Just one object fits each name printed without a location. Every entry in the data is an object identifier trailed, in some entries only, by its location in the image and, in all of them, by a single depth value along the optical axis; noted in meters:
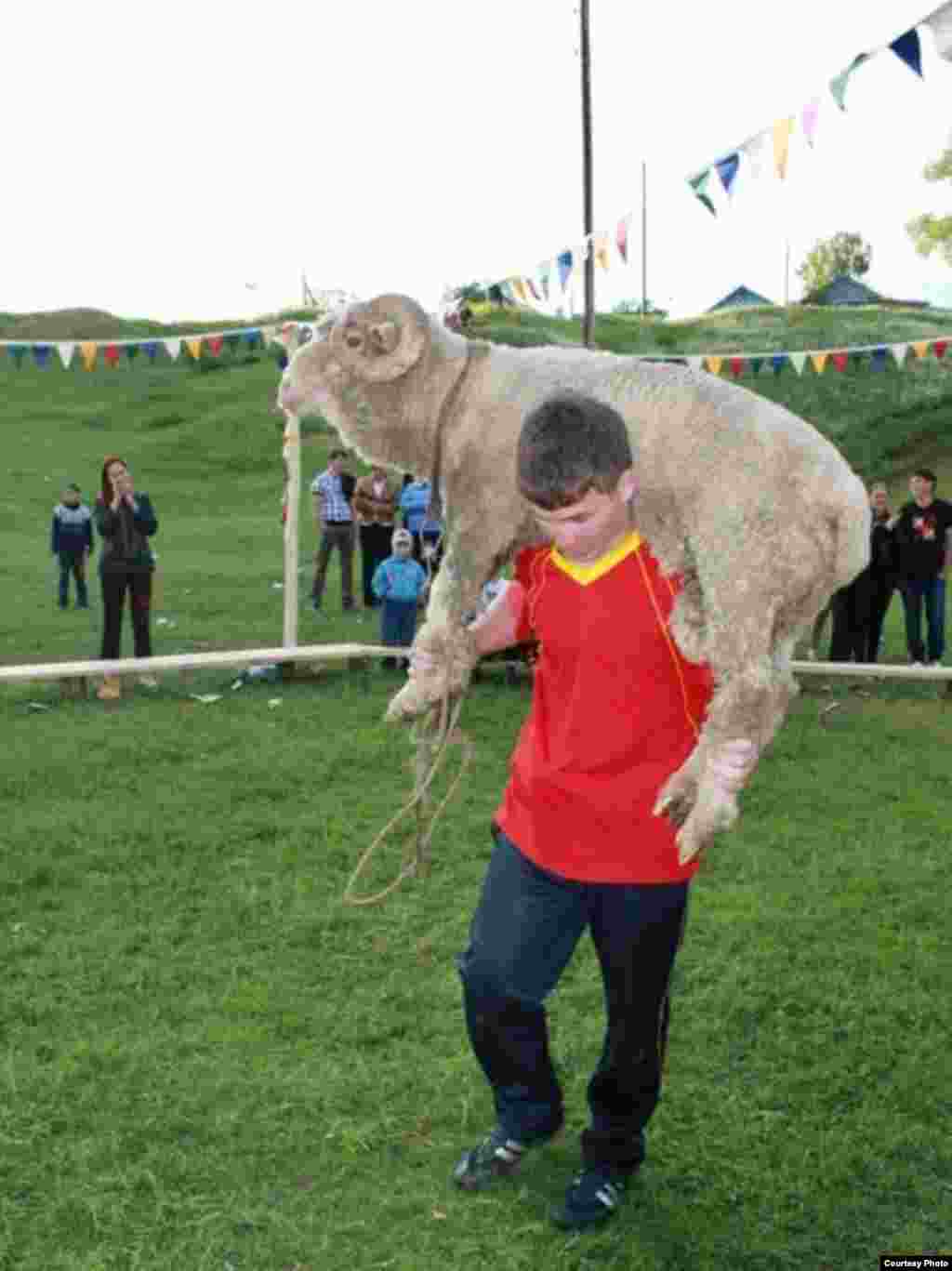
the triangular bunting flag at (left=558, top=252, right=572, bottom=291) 9.27
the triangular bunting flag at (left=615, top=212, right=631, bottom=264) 9.18
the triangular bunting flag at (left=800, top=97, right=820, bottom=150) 6.64
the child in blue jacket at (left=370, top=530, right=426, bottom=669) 9.20
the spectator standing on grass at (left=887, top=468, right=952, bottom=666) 10.31
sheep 1.97
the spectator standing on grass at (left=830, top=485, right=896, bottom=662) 10.14
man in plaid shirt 12.62
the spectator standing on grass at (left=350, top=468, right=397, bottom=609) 12.09
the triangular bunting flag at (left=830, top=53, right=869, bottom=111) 6.36
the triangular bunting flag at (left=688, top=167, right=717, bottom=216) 7.17
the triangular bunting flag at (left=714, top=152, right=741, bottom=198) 7.07
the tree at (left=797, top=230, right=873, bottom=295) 74.69
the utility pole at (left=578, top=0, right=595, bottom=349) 18.83
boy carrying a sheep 2.54
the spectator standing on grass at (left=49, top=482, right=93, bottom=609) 13.04
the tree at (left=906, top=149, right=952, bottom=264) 25.17
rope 2.49
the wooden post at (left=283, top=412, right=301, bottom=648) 8.72
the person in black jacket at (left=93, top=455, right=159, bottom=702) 9.23
